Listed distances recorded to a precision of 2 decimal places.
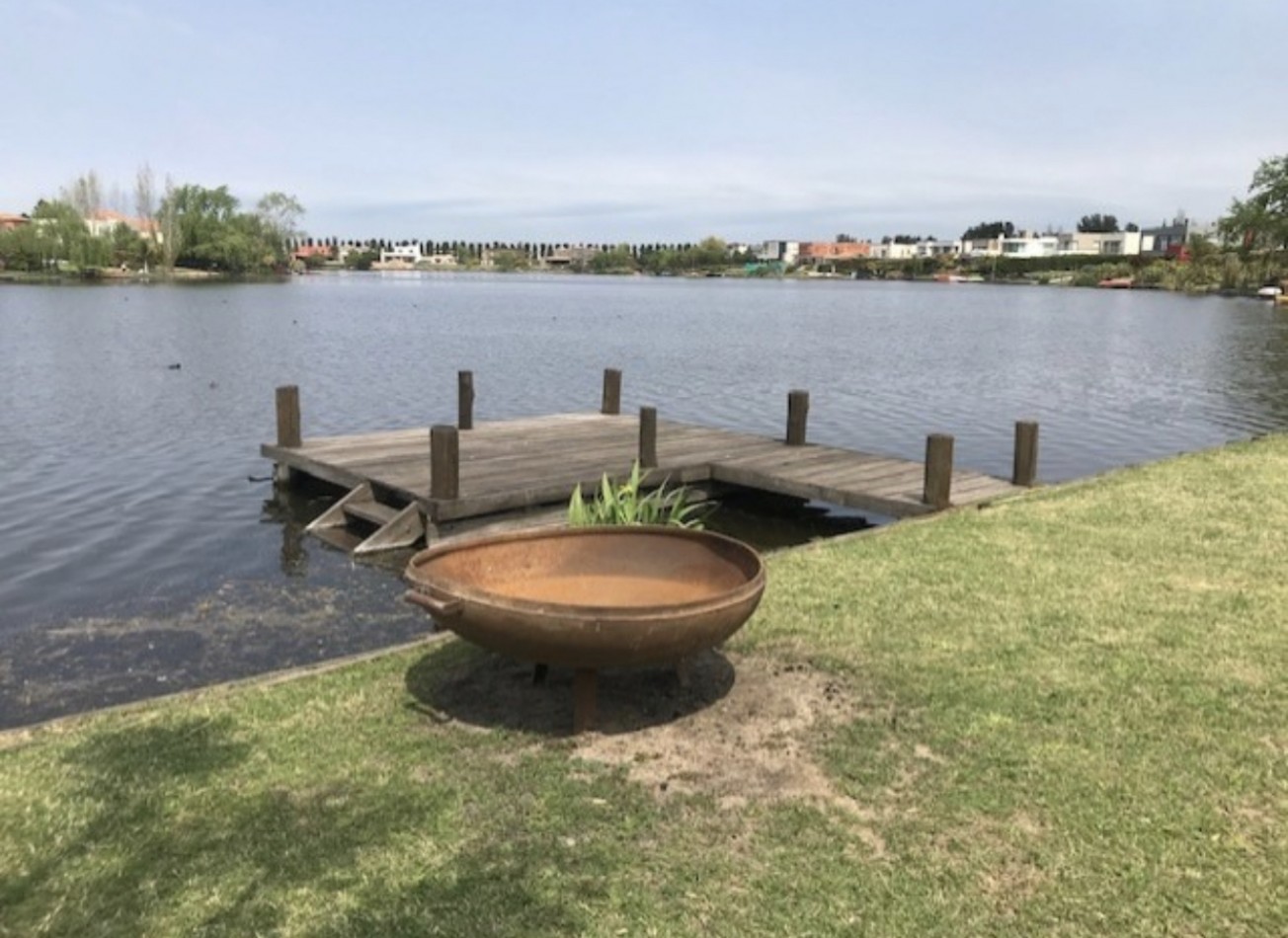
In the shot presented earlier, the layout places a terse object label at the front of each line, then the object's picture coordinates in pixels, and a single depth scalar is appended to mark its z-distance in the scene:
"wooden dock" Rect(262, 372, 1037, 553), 12.08
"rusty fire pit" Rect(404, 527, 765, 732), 4.93
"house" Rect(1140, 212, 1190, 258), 162.89
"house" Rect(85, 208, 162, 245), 125.75
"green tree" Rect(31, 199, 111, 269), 114.50
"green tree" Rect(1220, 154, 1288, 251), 108.00
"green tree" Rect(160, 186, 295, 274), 121.81
